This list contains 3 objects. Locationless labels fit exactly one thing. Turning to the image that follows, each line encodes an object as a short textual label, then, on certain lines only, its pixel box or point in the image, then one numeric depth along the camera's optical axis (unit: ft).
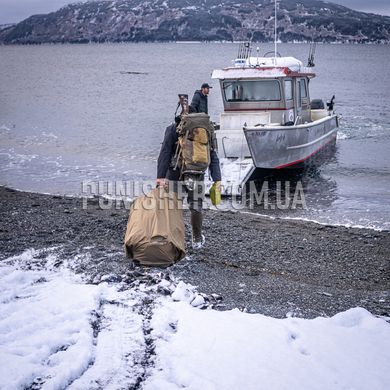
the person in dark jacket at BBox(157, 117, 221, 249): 20.36
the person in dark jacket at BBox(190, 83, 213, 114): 38.47
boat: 41.34
